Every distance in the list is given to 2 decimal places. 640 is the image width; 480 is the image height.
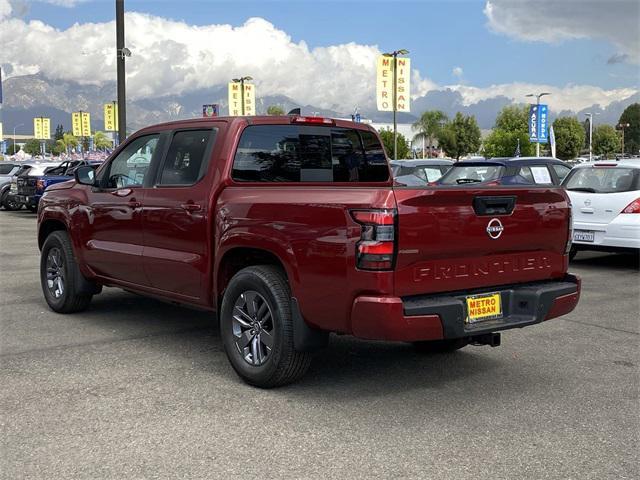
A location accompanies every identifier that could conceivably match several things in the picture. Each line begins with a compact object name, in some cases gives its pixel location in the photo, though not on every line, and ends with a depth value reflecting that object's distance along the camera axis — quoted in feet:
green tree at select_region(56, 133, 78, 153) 615.73
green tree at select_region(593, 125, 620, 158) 435.53
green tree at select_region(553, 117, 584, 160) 371.35
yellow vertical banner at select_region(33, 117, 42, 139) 460.88
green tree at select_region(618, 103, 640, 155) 520.83
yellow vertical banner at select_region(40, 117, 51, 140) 463.42
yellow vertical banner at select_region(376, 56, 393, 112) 137.39
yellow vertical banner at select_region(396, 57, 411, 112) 140.36
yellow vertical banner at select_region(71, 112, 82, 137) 342.64
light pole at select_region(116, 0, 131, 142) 60.70
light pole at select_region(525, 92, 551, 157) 245.45
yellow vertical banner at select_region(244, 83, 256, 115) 215.72
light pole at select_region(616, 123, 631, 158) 500.82
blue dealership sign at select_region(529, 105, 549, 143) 168.55
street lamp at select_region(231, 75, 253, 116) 204.54
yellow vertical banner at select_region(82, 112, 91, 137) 347.65
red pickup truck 13.89
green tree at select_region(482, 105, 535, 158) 311.47
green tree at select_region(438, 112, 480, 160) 375.66
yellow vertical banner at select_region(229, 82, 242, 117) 208.64
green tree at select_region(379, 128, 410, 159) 287.61
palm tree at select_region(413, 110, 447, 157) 378.77
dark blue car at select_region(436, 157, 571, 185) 39.24
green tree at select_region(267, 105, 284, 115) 356.96
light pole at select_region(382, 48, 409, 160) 138.21
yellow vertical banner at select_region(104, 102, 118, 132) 210.20
